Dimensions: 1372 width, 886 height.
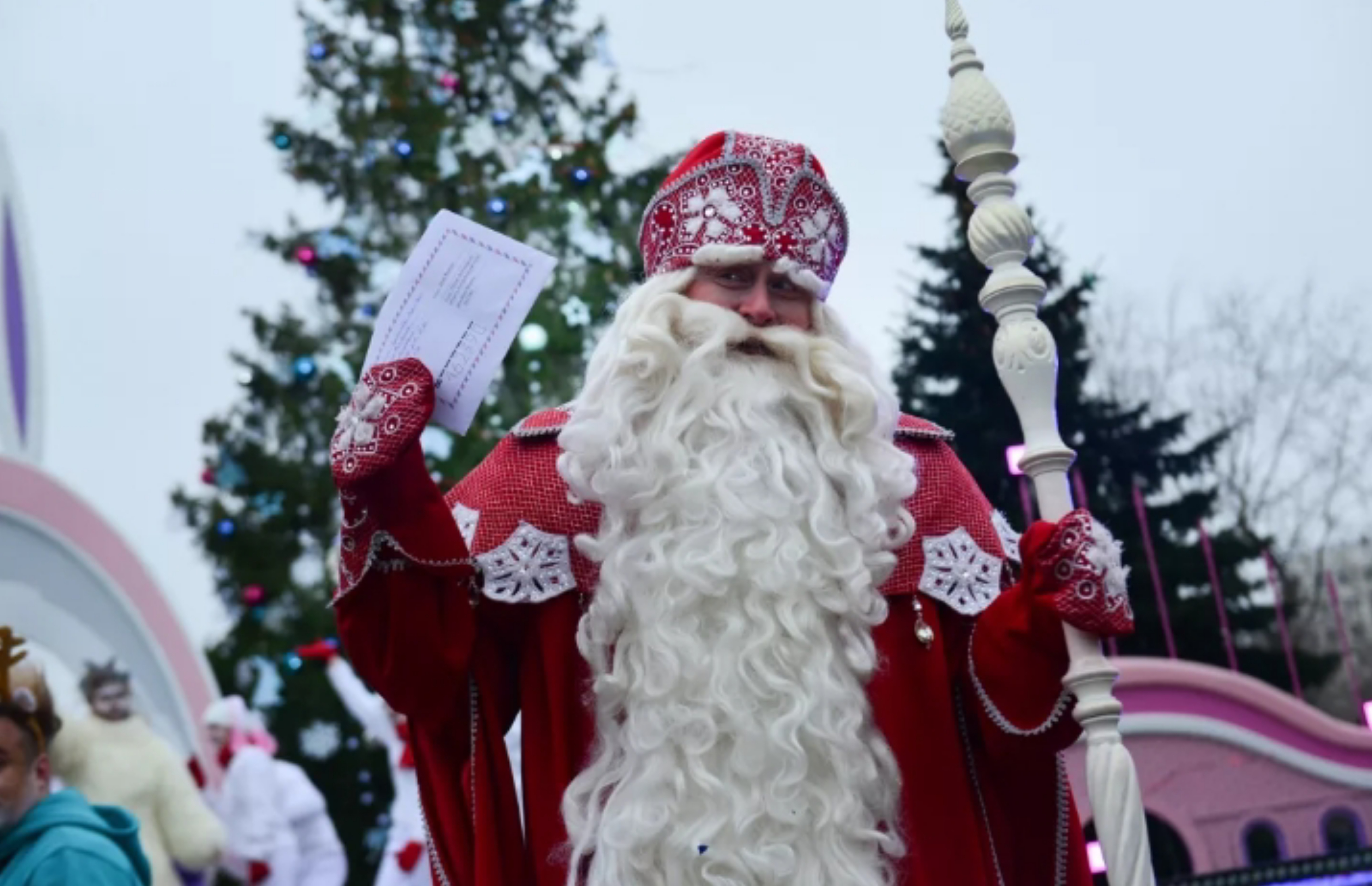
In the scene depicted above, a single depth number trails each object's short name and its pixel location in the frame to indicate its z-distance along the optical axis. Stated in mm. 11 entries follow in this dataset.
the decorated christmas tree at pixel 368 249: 10891
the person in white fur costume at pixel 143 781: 6641
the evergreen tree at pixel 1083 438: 11688
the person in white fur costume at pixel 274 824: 7480
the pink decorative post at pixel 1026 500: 10039
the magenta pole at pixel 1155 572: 11234
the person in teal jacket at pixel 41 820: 3740
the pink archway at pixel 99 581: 7410
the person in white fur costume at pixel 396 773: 7074
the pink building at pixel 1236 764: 8273
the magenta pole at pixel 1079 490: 11719
